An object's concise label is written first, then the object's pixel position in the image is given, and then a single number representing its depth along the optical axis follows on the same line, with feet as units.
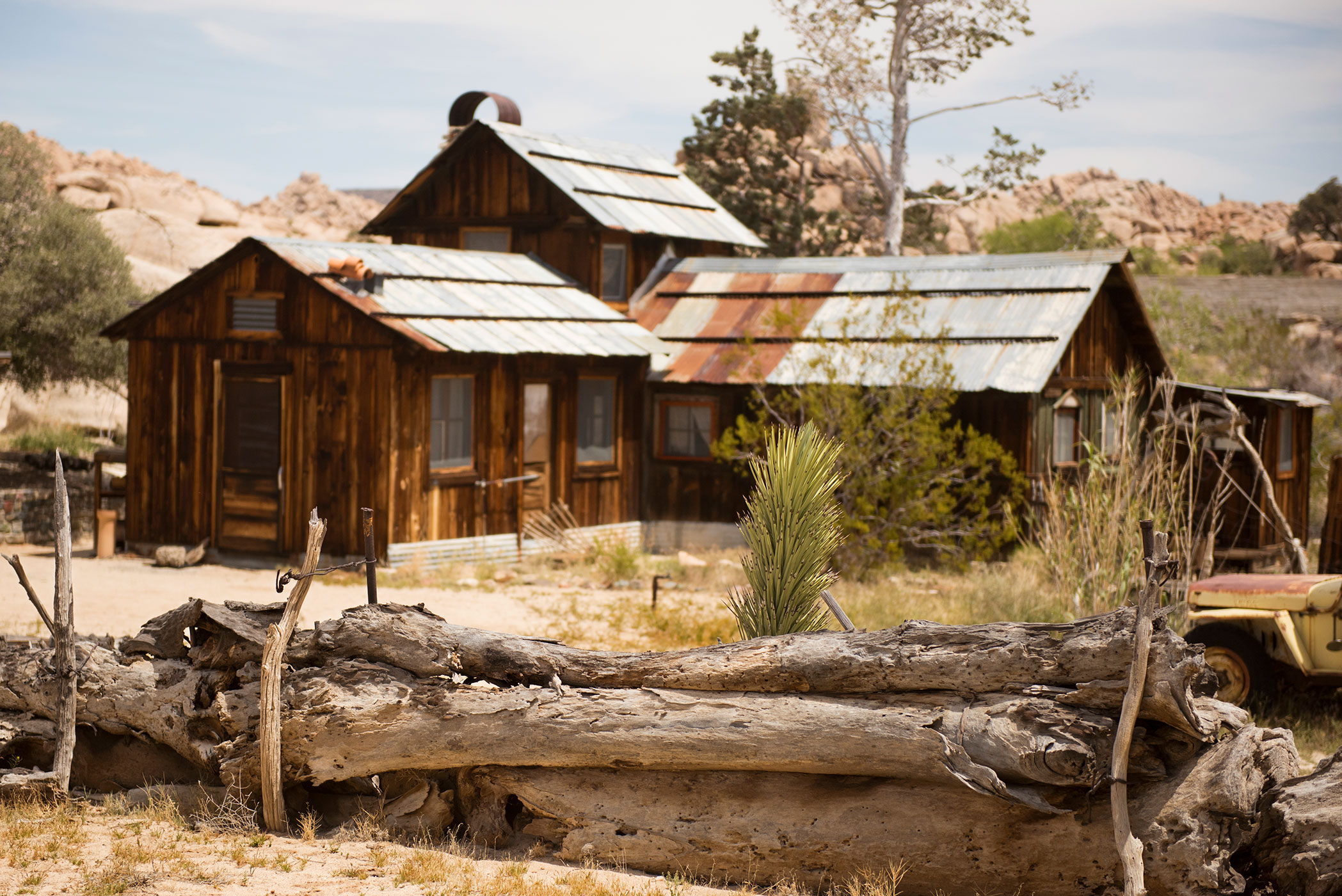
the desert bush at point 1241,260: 201.67
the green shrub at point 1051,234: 174.60
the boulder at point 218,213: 173.58
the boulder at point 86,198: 161.27
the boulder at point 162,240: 147.74
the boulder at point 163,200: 168.76
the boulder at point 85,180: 167.63
